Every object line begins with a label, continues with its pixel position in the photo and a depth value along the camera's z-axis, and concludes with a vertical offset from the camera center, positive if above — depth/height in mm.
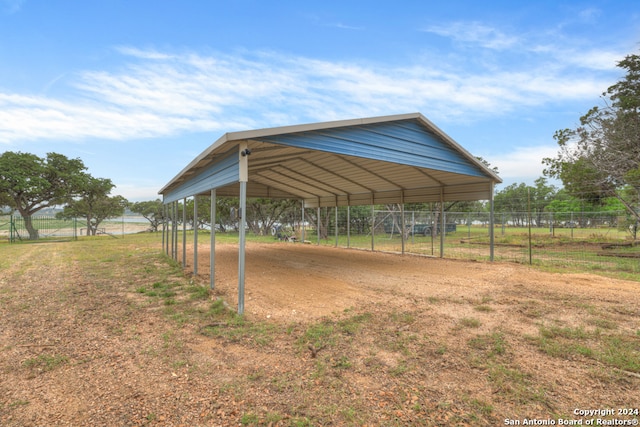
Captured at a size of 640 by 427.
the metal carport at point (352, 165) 5750 +1556
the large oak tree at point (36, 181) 20678 +2728
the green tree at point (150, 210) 38319 +992
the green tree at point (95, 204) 26656 +1305
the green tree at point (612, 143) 13109 +3540
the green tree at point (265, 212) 26672 +526
